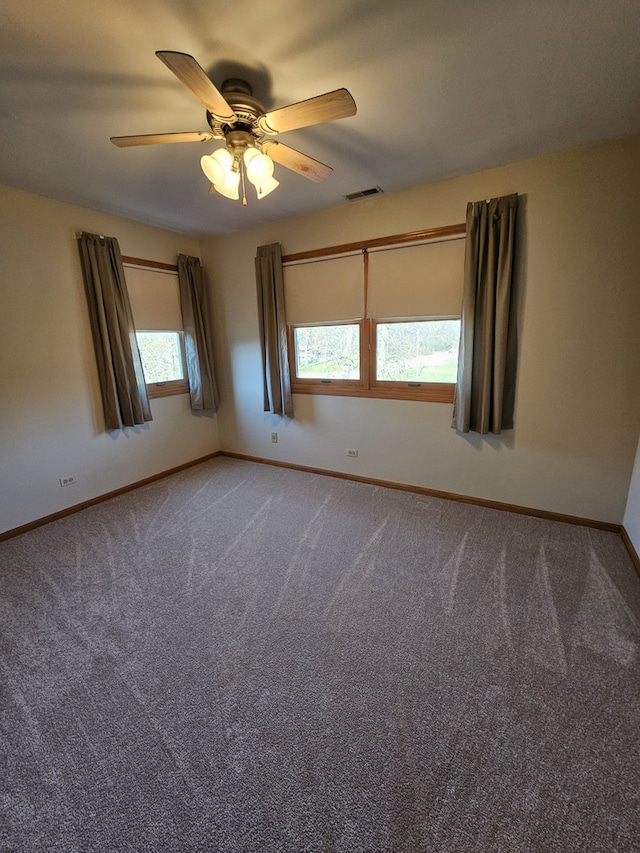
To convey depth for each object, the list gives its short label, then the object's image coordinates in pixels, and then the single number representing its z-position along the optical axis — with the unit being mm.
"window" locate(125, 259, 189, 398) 3516
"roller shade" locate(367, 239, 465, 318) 2818
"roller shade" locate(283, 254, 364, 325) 3240
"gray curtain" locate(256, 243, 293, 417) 3549
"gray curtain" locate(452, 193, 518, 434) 2521
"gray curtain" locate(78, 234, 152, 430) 3037
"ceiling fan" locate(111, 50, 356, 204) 1379
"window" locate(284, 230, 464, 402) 2916
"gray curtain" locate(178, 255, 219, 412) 3859
